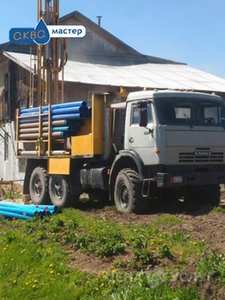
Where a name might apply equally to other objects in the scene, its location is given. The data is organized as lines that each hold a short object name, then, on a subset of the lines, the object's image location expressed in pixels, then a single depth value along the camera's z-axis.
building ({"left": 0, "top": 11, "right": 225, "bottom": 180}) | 22.86
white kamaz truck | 11.18
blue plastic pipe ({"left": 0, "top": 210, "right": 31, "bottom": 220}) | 11.50
